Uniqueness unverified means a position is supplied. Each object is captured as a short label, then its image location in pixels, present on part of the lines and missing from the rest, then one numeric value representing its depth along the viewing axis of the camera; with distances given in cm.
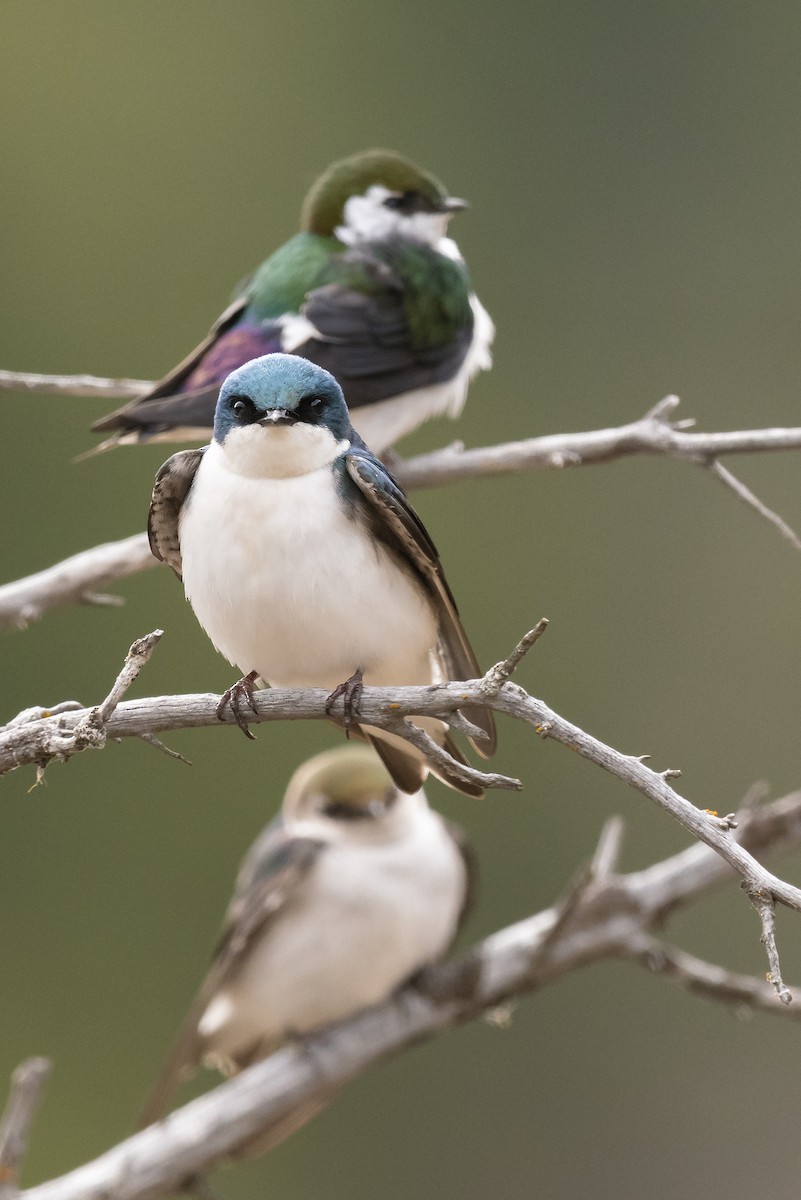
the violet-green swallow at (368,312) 500
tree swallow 344
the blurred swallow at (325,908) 618
